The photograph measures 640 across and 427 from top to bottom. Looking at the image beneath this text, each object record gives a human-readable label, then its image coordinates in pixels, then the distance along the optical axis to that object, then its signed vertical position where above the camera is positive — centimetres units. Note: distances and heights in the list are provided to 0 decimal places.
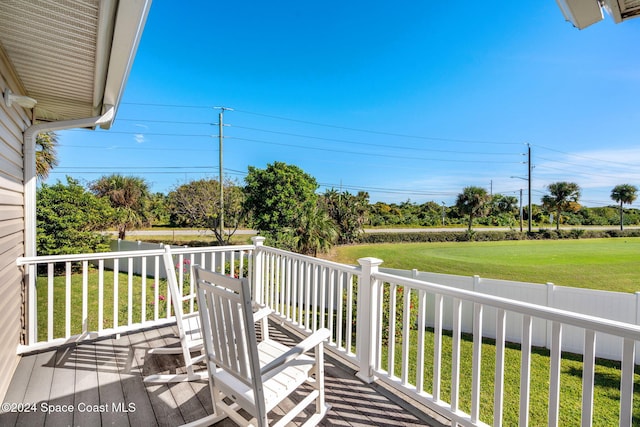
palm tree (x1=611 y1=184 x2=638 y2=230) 3033 +184
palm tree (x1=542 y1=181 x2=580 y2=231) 2923 +139
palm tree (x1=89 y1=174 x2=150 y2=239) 1706 +55
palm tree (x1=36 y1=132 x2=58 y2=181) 830 +139
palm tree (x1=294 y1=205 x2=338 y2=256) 1305 -114
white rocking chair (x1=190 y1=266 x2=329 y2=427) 151 -86
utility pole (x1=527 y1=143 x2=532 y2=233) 2740 +459
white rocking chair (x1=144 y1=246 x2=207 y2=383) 235 -104
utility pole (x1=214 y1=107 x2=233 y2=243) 1502 +224
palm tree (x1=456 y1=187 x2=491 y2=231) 2762 +82
